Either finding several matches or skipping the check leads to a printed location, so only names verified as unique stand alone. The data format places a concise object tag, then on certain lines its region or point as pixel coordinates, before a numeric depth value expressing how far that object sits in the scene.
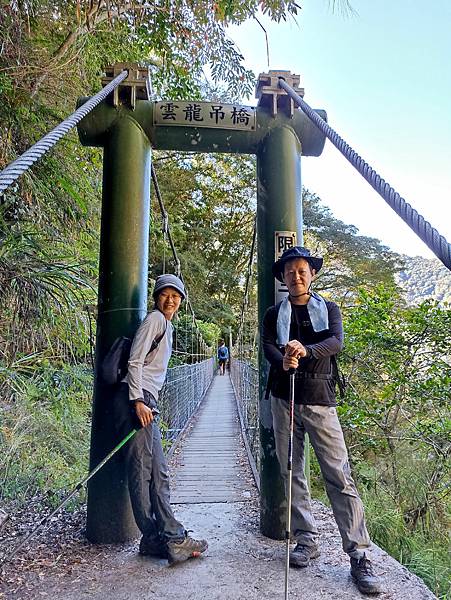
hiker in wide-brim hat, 1.31
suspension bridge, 1.54
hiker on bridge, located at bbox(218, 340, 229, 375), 16.83
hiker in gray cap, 1.42
